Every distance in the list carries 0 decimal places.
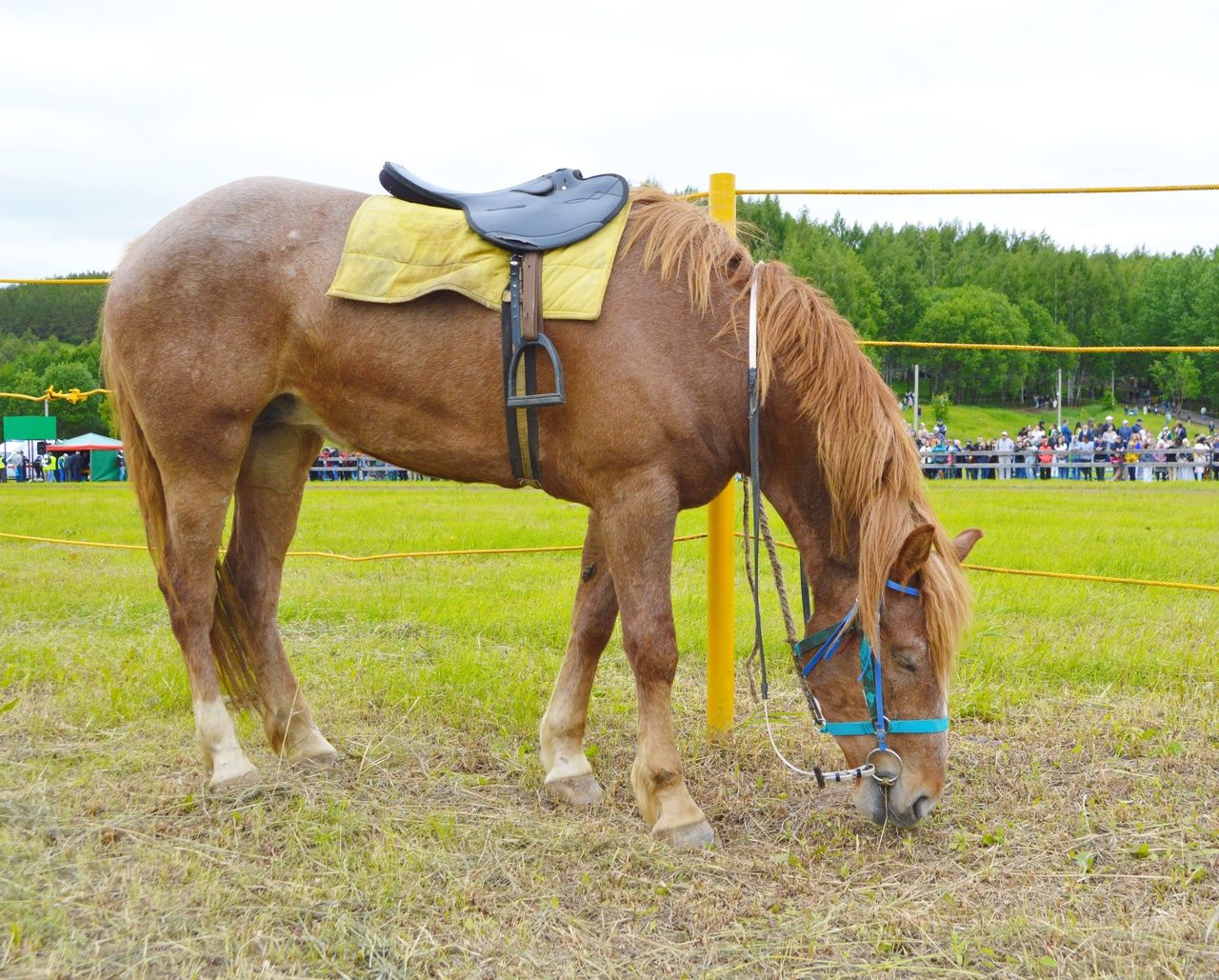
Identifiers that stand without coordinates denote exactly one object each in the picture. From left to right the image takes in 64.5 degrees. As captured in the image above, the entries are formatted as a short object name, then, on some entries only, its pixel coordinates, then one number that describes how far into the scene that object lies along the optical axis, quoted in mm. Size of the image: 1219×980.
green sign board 25200
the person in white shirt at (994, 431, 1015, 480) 26725
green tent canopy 36281
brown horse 3008
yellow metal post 4000
